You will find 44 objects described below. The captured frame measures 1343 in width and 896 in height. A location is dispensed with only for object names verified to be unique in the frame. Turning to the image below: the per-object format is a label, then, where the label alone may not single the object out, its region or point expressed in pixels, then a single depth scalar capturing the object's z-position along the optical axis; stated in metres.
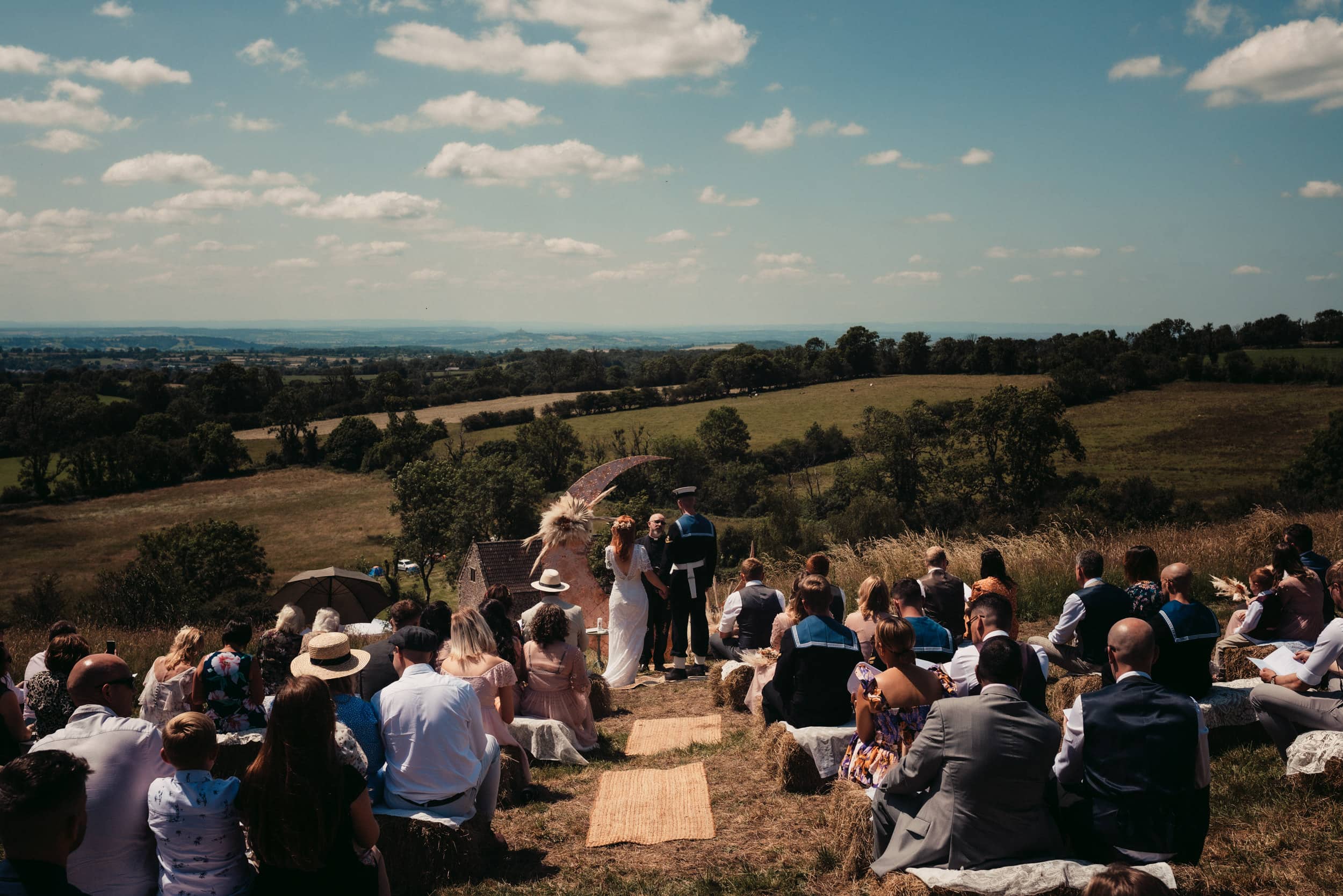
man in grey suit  3.71
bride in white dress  9.42
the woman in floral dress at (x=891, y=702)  4.50
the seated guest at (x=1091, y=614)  6.28
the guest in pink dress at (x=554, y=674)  6.59
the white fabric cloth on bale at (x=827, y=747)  5.34
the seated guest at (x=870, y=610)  6.21
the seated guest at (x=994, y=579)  6.77
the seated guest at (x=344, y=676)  4.41
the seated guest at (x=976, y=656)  4.75
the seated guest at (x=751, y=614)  7.77
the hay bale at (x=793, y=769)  5.36
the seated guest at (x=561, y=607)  7.14
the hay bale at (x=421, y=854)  4.41
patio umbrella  9.49
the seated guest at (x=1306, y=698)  4.96
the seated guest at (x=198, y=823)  3.49
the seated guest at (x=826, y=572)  6.78
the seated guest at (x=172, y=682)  5.64
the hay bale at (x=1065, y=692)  6.32
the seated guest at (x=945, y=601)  7.24
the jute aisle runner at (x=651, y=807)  5.00
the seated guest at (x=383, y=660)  5.95
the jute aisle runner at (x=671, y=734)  6.89
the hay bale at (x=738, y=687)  7.56
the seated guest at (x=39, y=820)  2.83
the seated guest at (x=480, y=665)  5.56
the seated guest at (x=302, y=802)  3.31
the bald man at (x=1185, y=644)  5.37
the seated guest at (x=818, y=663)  5.45
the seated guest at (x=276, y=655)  5.66
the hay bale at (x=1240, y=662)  6.69
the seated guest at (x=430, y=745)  4.61
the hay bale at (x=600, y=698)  7.92
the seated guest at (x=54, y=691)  5.32
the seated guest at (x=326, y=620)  6.68
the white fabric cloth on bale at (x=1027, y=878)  3.52
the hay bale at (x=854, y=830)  4.27
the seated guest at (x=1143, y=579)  6.18
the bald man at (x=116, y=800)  3.59
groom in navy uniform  9.43
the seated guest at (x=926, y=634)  5.91
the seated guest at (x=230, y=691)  5.33
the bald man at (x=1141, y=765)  3.70
